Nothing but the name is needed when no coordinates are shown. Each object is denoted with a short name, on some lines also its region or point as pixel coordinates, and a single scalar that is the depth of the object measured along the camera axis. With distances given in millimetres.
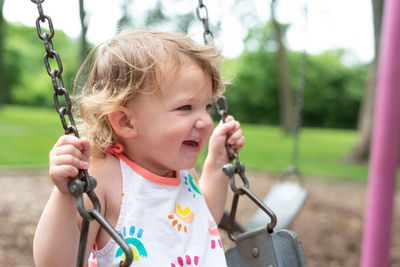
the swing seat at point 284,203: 1952
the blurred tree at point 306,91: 22453
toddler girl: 1036
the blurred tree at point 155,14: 7126
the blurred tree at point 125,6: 6199
